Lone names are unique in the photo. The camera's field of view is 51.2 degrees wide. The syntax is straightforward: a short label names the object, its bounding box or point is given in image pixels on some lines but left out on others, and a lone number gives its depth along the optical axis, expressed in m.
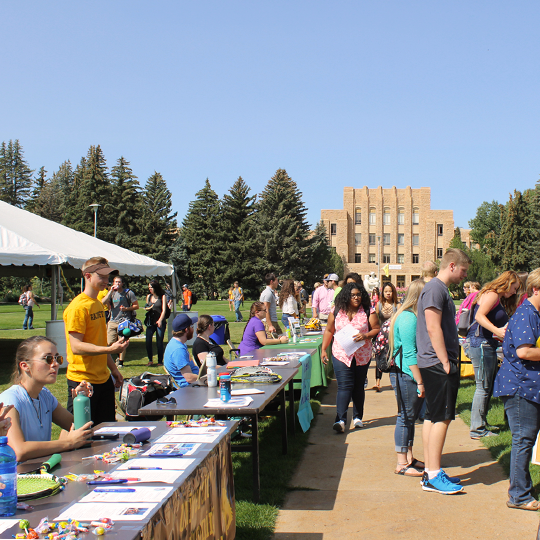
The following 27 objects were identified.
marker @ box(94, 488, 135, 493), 2.58
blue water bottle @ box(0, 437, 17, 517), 2.31
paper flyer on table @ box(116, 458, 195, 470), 2.92
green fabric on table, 8.77
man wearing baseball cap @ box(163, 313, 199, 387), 6.07
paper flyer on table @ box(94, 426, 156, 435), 3.65
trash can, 9.50
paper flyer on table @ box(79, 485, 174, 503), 2.47
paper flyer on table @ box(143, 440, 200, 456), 3.18
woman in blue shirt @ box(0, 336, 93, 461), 3.25
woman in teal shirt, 5.45
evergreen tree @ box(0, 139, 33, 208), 88.88
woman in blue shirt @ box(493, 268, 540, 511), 4.28
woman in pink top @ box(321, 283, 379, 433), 6.98
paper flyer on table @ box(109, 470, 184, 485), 2.71
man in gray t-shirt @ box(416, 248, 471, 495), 4.67
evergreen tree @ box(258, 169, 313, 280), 57.84
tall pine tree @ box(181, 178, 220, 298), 61.56
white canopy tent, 11.27
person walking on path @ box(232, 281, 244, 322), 25.98
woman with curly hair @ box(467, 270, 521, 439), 6.45
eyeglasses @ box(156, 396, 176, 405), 4.57
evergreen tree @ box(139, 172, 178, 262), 61.78
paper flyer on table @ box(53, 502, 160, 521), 2.27
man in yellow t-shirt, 4.77
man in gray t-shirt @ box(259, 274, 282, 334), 10.16
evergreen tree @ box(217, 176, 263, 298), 59.50
